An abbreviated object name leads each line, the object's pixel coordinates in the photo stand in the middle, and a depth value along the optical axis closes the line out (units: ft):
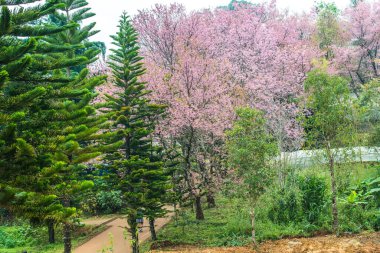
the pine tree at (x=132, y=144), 34.37
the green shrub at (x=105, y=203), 56.59
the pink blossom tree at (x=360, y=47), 75.56
